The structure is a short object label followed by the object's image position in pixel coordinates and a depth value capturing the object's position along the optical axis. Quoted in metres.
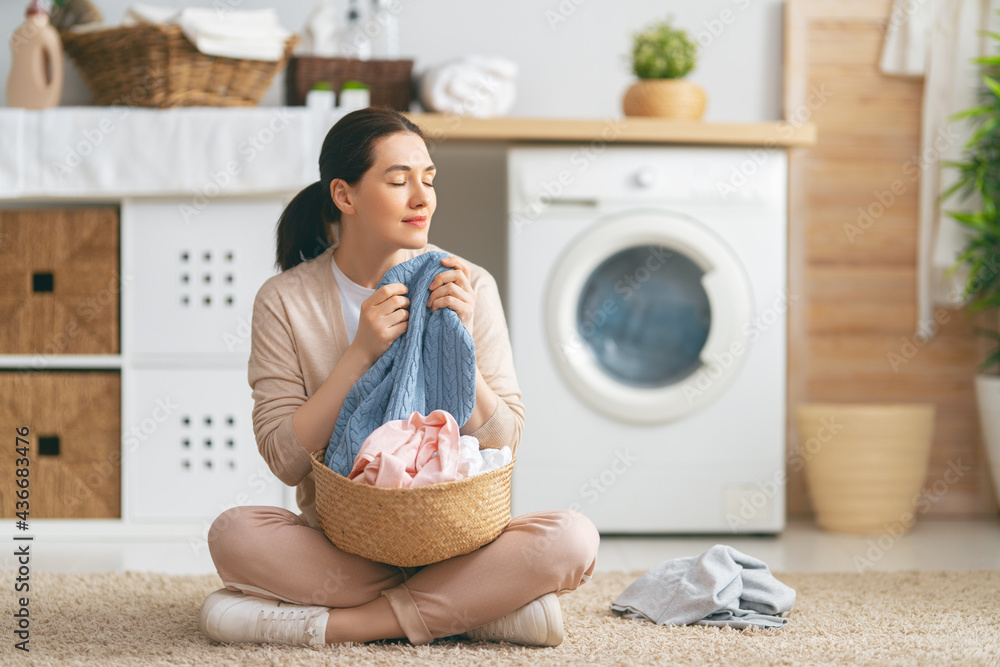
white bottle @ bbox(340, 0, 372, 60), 2.45
